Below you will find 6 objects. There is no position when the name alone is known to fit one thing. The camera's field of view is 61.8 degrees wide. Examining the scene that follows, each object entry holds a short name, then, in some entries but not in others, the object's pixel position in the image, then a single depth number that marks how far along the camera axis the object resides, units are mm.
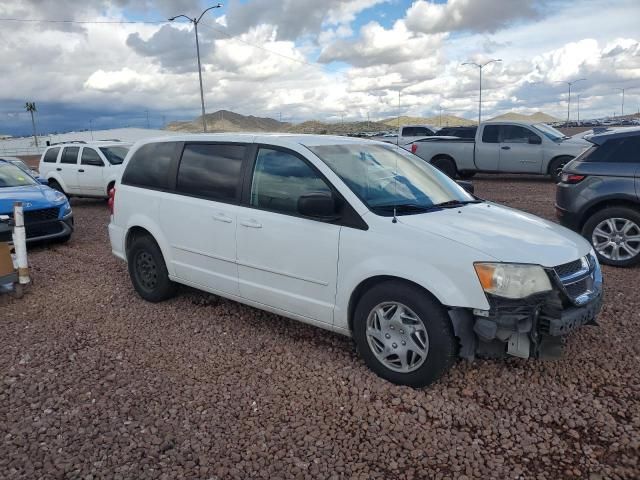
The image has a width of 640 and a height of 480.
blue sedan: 8109
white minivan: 3414
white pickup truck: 15070
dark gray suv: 6477
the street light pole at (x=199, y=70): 28891
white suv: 13875
